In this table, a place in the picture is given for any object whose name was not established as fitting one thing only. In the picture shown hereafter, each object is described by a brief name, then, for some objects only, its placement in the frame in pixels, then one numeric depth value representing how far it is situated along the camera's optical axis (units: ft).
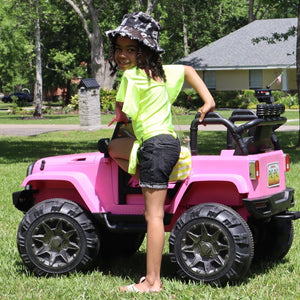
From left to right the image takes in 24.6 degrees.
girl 15.10
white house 148.05
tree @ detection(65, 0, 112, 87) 118.52
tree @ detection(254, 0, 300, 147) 54.54
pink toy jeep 15.49
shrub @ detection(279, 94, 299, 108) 133.69
